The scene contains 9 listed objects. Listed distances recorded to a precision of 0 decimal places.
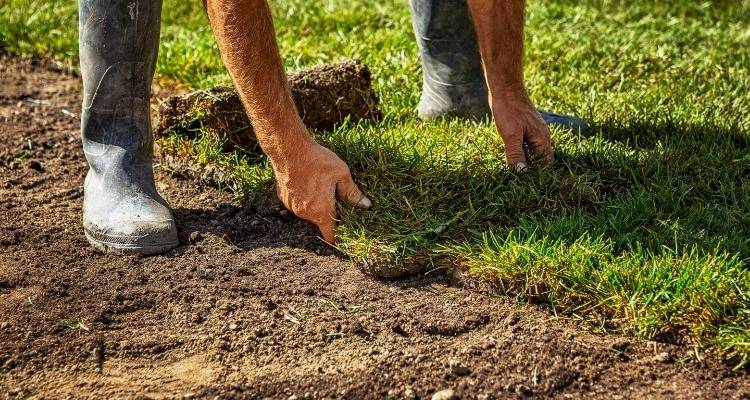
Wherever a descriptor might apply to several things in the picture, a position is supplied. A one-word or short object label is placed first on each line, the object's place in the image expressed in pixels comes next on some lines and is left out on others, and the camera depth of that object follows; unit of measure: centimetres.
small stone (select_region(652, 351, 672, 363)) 265
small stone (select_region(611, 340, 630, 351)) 271
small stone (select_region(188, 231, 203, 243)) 338
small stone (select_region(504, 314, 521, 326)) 283
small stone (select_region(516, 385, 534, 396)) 253
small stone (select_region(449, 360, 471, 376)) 261
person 310
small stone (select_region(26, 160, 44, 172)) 401
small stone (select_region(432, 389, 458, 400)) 249
